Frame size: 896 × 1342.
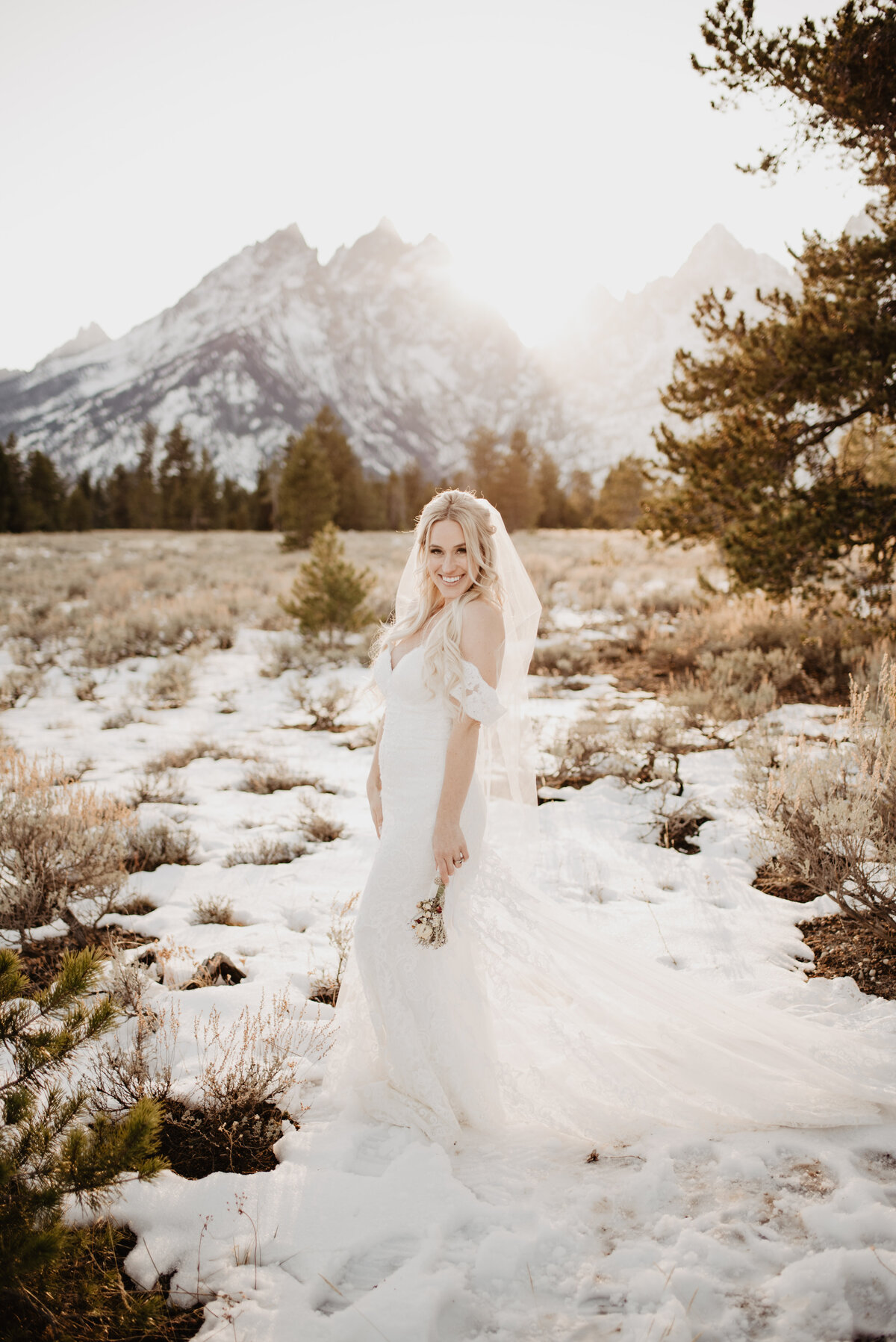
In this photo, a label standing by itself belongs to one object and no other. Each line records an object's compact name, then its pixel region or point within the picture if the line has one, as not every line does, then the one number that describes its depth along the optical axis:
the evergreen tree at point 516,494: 44.47
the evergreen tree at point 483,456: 47.91
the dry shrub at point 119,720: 7.60
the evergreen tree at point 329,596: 10.78
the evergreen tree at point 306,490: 28.08
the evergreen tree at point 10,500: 43.62
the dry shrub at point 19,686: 8.35
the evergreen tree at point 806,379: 5.95
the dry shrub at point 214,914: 3.94
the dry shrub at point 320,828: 5.07
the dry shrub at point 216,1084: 2.42
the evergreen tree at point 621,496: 44.81
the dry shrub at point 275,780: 6.01
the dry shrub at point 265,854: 4.68
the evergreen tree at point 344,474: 37.75
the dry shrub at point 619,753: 5.81
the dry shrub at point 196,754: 6.44
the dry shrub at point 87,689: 8.64
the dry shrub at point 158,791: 5.57
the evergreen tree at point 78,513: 49.06
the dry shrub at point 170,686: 8.50
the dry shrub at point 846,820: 3.20
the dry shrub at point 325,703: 7.83
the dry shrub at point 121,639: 10.30
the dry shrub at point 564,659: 9.34
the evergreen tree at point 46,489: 48.56
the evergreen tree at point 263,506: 54.53
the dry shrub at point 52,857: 3.64
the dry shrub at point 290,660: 9.88
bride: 2.46
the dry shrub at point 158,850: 4.62
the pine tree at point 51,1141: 1.39
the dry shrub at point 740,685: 6.61
